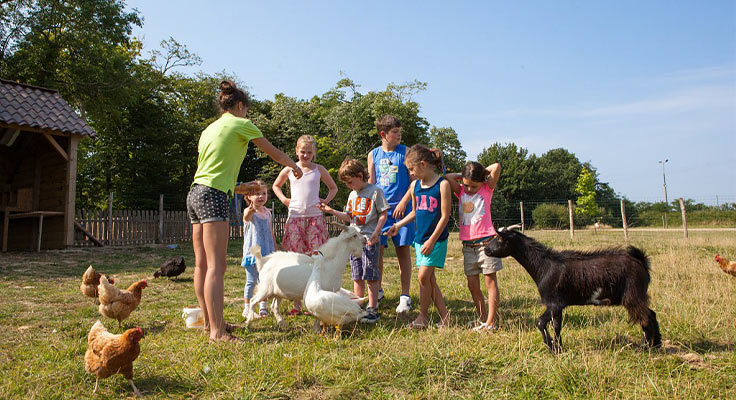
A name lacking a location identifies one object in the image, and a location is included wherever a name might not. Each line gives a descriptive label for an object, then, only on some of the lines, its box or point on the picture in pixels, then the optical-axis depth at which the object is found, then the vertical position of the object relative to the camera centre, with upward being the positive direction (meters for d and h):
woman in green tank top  3.46 +0.34
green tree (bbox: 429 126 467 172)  41.69 +8.44
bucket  4.13 -0.78
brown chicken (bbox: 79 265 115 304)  5.24 -0.55
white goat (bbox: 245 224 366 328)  3.93 -0.33
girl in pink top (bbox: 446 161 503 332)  3.98 +0.00
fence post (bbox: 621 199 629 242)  19.05 +0.06
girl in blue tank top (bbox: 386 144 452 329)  4.04 +0.12
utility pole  31.23 +1.87
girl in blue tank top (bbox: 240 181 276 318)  4.89 -0.01
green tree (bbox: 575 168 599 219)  38.81 +2.66
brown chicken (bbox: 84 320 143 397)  2.58 -0.70
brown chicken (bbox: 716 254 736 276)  6.14 -0.57
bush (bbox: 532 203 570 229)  34.31 +1.02
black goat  3.16 -0.41
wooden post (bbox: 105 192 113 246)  15.22 +0.36
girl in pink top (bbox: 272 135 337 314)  4.75 +0.25
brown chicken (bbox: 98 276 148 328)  4.17 -0.63
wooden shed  11.82 +2.25
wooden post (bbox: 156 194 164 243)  17.41 +0.33
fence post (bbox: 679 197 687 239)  17.54 +0.45
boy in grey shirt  4.61 +0.21
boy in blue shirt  4.87 +0.70
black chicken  7.60 -0.57
